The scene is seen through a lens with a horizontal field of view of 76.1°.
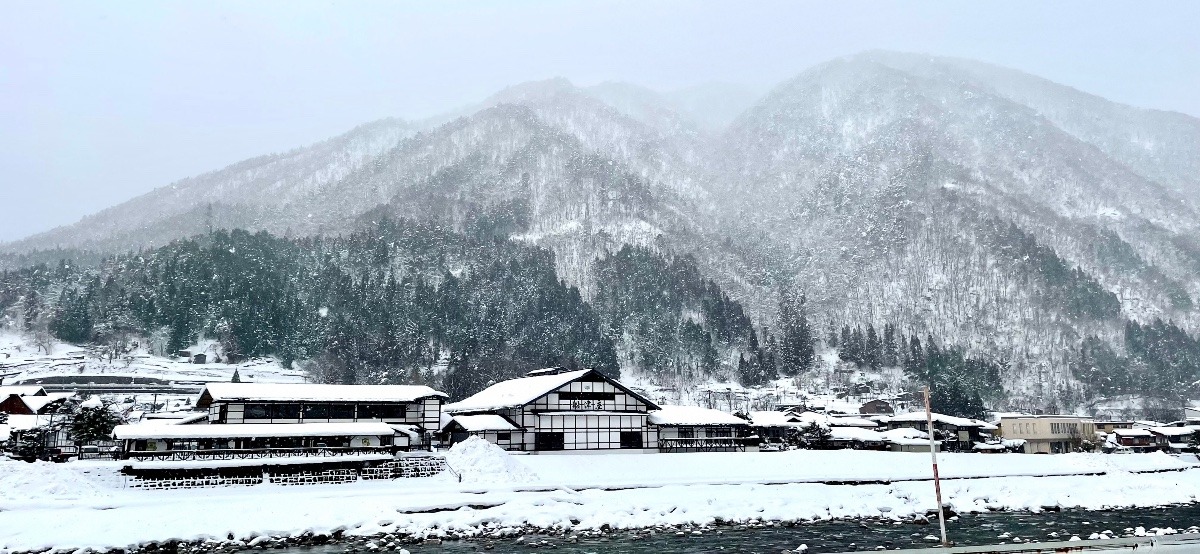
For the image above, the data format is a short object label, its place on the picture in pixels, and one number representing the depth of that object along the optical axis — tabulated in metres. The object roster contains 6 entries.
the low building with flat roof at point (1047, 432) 106.75
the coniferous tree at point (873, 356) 195.00
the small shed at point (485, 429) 69.12
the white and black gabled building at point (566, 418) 71.00
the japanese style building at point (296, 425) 56.03
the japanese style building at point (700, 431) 76.62
